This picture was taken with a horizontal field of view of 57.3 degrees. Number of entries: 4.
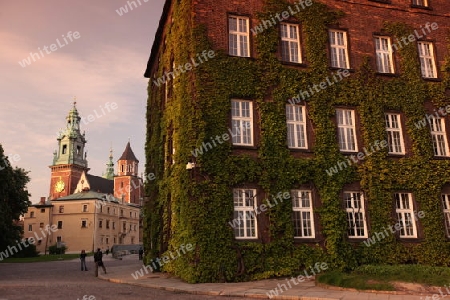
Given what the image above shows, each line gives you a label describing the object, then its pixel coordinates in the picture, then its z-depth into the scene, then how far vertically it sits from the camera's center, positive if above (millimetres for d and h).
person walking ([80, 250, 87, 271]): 30988 -1336
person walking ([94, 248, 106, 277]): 26047 -1090
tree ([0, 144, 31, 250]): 42500 +4852
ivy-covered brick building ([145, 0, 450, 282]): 18312 +4794
